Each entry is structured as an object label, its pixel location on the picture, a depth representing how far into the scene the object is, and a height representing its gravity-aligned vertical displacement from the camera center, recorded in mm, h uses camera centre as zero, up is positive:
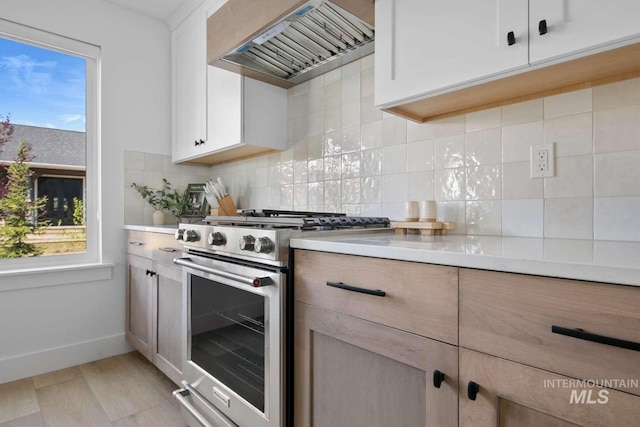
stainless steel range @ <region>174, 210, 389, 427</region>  1162 -426
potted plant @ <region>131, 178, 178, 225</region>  2676 +102
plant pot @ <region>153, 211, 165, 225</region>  2672 -65
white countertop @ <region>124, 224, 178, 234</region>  1945 -123
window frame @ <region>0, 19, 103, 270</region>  2434 +392
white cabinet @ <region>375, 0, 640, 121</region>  857 +476
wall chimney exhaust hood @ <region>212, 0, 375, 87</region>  1461 +845
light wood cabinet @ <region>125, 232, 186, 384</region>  1845 -597
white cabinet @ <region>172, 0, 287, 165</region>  2066 +691
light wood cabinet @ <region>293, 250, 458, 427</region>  794 -368
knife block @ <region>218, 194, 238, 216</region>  2371 +29
